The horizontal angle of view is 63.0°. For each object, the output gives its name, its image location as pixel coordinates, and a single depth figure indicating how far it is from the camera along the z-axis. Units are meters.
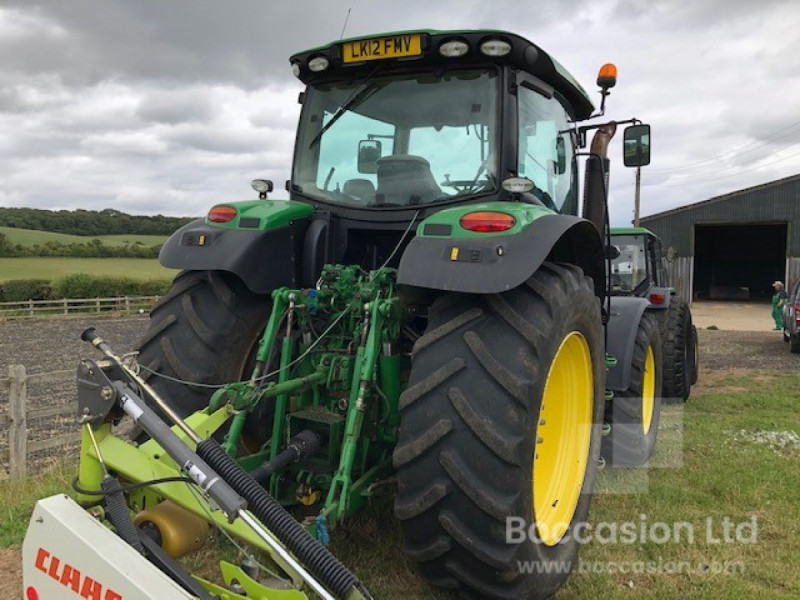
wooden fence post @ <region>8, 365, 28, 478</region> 5.56
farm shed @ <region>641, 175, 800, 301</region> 25.84
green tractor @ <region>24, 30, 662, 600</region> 2.14
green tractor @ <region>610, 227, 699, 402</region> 7.55
